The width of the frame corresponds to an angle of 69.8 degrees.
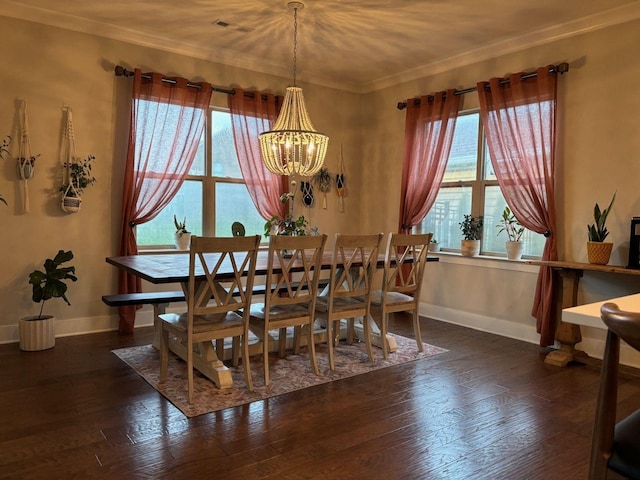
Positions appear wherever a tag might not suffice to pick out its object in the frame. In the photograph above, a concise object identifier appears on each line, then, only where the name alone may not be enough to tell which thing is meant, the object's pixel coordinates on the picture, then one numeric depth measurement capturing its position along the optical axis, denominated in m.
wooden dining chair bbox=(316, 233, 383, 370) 3.27
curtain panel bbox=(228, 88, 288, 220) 4.90
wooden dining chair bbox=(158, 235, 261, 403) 2.65
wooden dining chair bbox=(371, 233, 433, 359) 3.56
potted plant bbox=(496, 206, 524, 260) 4.32
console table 3.59
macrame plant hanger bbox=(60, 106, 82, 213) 3.99
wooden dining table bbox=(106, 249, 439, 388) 2.80
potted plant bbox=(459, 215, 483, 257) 4.67
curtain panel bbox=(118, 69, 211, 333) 4.27
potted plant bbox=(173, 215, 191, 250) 4.65
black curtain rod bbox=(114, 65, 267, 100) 4.20
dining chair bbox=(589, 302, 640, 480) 1.11
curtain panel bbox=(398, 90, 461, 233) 4.82
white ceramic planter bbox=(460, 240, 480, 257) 4.66
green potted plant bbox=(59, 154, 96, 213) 3.98
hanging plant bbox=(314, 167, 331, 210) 5.65
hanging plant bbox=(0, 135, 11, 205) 3.79
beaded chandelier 3.54
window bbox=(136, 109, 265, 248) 4.68
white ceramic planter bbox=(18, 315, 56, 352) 3.61
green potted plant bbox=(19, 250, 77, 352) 3.61
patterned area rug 2.79
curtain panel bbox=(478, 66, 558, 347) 3.95
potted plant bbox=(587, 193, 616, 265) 3.50
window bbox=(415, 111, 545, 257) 4.57
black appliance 3.40
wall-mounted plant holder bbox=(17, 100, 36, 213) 3.85
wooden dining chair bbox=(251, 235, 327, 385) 2.95
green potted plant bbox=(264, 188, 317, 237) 3.84
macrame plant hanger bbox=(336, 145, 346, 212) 5.80
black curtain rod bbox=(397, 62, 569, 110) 3.90
